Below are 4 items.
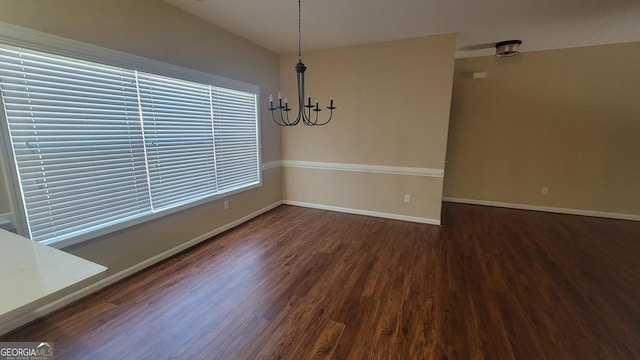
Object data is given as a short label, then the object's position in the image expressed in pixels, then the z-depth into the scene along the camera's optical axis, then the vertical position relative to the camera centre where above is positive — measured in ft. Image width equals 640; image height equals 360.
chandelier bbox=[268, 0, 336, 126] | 14.53 +1.09
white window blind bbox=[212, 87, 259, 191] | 11.50 -0.13
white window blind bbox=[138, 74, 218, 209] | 8.68 -0.15
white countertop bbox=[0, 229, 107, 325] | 2.86 -1.83
